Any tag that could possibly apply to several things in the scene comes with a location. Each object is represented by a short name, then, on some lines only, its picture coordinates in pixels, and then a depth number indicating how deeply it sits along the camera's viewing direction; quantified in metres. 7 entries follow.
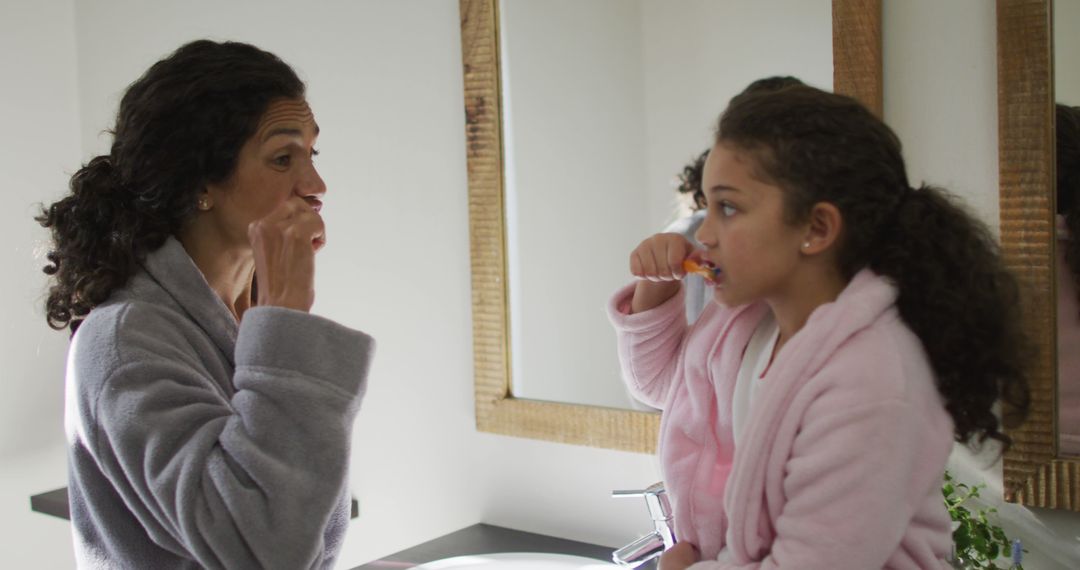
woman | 0.91
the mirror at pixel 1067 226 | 1.21
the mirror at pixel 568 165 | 1.53
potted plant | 1.23
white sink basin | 1.53
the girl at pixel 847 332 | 0.77
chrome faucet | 1.32
